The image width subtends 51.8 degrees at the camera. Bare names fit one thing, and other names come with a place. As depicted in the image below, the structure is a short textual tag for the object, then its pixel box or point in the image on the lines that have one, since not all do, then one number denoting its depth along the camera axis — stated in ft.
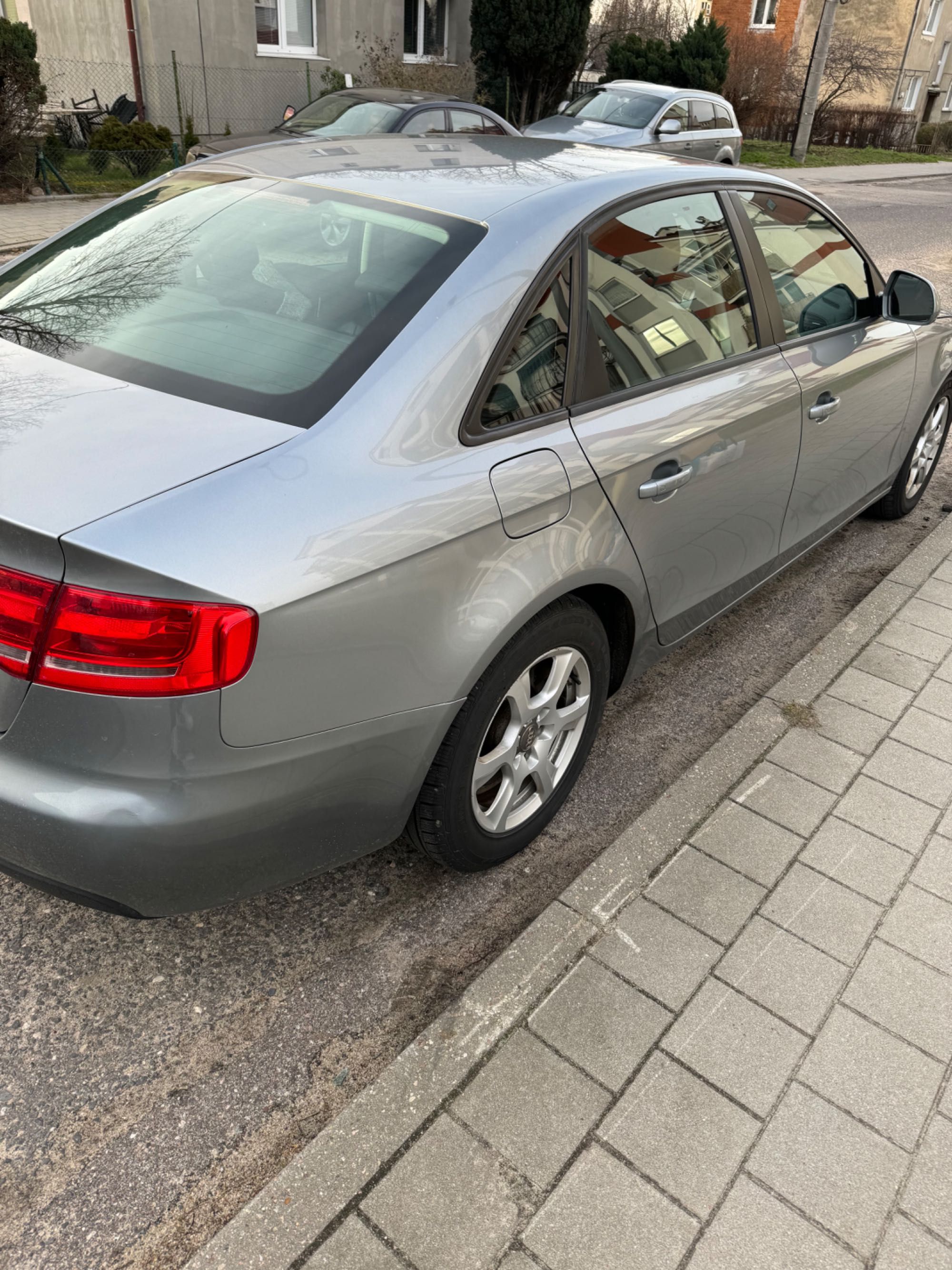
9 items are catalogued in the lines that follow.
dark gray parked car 35.53
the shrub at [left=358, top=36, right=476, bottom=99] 61.31
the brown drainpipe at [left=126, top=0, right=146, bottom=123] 50.65
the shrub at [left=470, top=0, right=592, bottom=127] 63.72
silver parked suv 43.55
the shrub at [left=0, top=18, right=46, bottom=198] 37.86
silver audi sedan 5.55
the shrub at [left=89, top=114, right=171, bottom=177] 45.27
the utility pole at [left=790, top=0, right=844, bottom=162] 81.51
